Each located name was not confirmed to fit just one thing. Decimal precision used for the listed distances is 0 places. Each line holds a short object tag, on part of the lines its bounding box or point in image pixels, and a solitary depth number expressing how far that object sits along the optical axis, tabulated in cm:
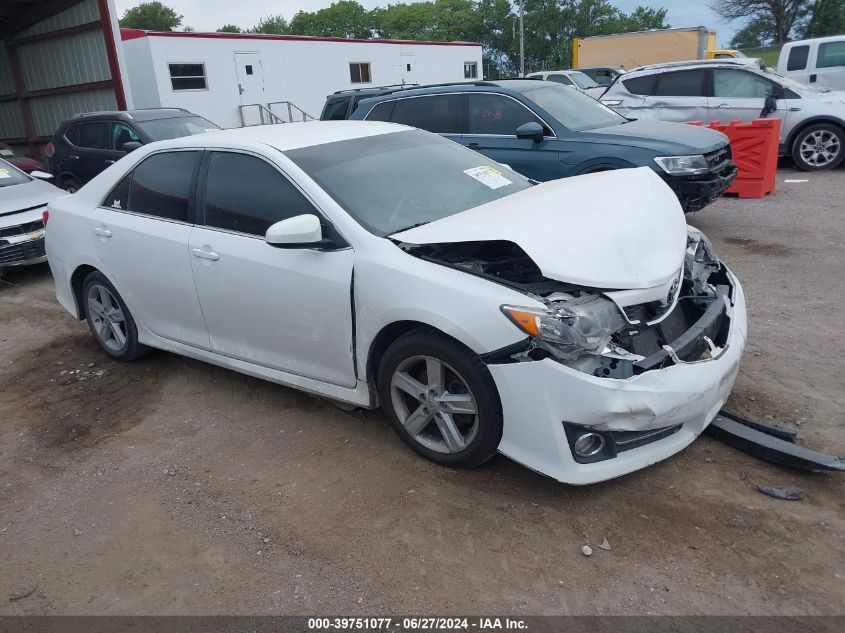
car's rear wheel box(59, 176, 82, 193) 1135
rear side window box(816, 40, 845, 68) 1382
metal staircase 2097
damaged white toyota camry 296
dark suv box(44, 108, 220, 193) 1052
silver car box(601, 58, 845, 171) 1092
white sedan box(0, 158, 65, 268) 765
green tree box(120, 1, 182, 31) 7562
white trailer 1864
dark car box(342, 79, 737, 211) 694
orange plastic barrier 921
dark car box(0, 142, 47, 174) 1207
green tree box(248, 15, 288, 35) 8342
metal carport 1367
